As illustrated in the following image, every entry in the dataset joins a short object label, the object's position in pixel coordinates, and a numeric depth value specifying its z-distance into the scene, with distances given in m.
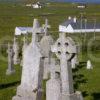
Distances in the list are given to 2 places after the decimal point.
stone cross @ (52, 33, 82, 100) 12.87
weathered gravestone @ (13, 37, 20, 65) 29.22
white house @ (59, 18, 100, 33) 66.66
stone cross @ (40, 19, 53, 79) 18.42
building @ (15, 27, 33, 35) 58.44
